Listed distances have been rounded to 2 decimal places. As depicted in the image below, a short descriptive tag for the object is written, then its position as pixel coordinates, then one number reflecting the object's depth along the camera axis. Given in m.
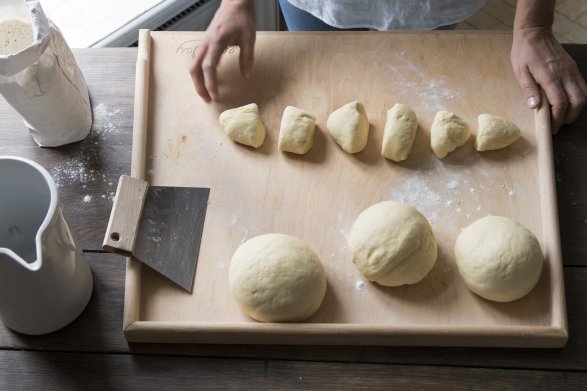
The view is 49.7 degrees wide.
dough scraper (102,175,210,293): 1.04
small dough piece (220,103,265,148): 1.15
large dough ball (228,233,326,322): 0.97
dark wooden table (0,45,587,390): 0.96
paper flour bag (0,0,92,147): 1.03
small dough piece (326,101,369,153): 1.14
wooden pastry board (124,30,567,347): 0.99
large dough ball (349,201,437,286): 1.00
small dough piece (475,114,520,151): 1.13
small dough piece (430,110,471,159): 1.13
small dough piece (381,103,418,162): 1.13
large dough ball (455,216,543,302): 0.99
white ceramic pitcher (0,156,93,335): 0.86
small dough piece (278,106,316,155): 1.14
